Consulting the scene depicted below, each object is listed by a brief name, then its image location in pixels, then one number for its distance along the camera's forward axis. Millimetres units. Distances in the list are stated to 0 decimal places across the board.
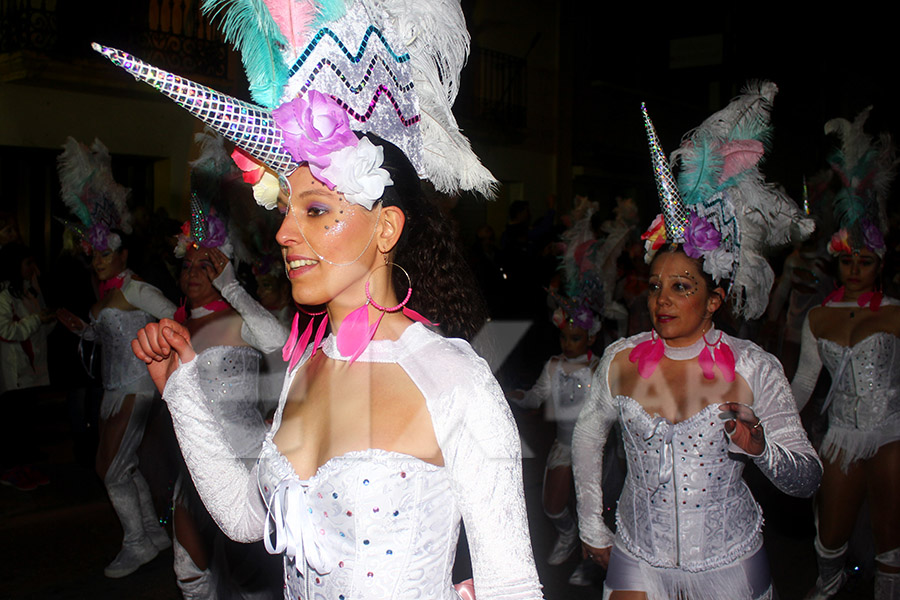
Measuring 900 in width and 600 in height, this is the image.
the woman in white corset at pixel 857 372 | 4668
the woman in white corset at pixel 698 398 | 3051
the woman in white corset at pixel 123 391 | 5164
